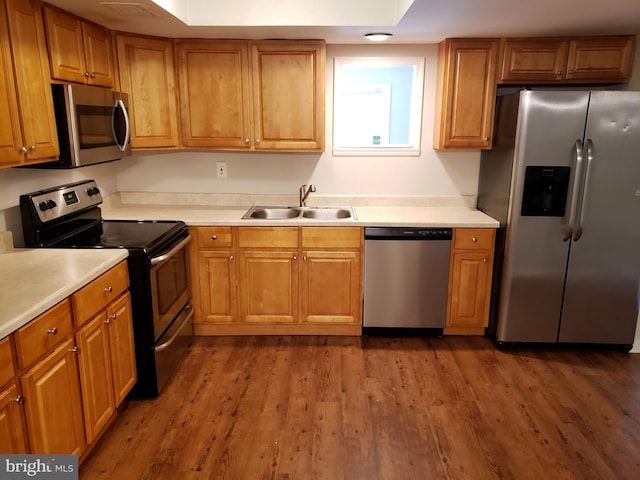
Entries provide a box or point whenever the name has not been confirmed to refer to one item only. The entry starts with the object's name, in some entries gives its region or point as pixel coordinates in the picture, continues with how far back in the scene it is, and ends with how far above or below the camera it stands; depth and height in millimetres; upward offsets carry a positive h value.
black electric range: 2480 -606
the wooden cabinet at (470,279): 3266 -954
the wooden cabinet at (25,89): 2025 +207
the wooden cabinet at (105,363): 2045 -1032
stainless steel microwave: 2385 +63
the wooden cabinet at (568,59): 3148 +529
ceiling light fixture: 3135 +669
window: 3598 +331
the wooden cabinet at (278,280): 3275 -978
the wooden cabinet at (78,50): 2346 +463
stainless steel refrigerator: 2908 -477
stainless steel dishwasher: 3256 -938
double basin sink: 3637 -561
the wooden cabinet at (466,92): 3246 +326
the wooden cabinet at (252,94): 3264 +298
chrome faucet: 3680 -403
